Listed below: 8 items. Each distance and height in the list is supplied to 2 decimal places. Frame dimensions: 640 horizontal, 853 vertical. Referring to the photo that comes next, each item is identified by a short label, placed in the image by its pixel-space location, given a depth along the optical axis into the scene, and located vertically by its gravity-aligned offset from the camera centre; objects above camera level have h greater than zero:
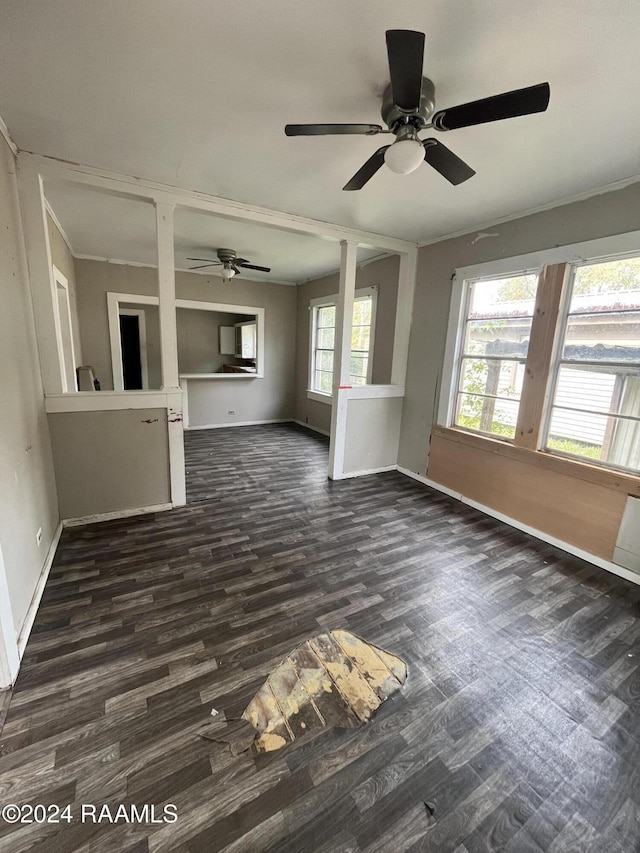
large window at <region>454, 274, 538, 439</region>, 3.09 +0.07
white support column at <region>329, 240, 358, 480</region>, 3.64 -0.05
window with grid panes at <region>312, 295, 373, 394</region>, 5.04 +0.15
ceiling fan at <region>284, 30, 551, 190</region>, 1.24 +1.00
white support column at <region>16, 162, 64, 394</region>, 2.32 +0.44
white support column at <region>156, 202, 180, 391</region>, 2.76 +0.40
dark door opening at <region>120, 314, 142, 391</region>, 7.71 -0.23
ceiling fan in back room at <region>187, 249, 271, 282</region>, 4.46 +1.09
